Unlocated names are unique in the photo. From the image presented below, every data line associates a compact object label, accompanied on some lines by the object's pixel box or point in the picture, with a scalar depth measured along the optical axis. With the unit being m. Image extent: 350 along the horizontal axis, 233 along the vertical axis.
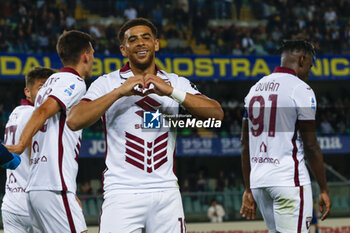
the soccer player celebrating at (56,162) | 9.97
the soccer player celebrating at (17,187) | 12.25
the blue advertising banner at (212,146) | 47.94
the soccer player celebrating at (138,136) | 8.40
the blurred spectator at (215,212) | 37.06
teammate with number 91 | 10.93
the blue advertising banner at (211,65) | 45.66
